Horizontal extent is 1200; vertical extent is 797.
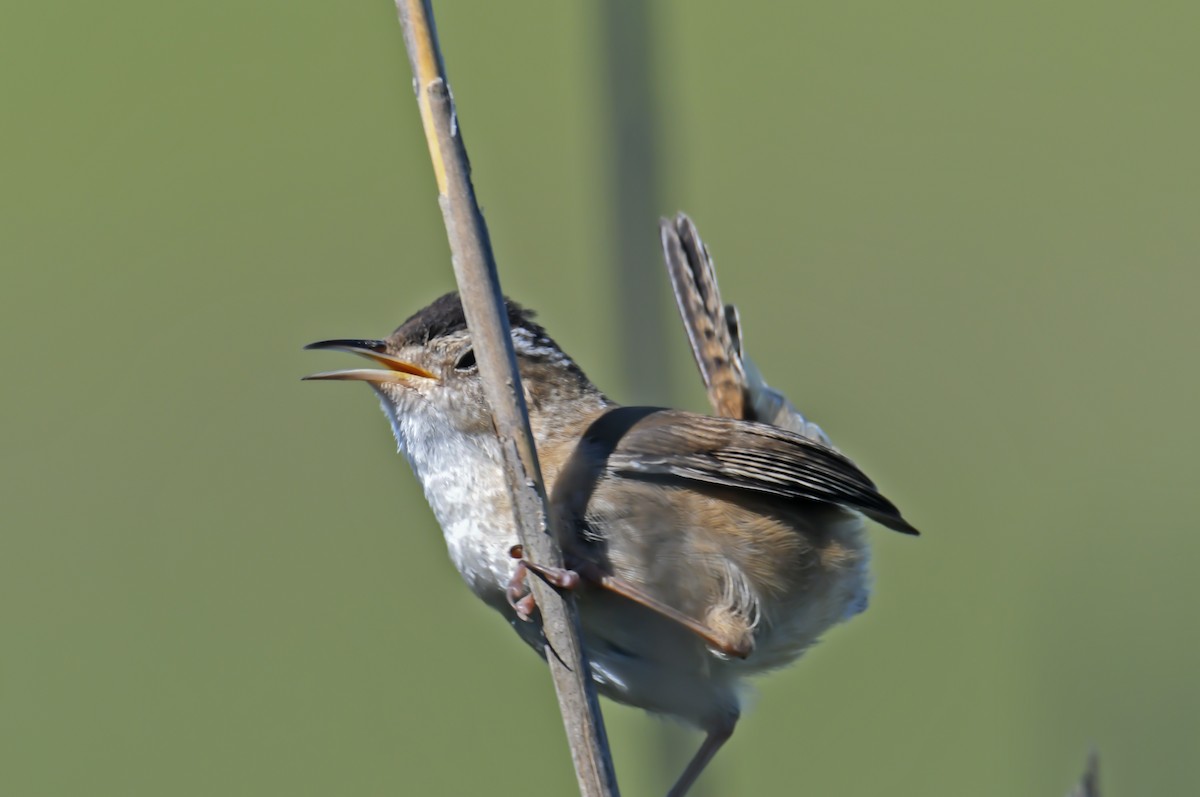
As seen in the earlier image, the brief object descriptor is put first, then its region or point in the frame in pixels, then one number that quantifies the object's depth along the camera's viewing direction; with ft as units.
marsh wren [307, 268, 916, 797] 18.54
